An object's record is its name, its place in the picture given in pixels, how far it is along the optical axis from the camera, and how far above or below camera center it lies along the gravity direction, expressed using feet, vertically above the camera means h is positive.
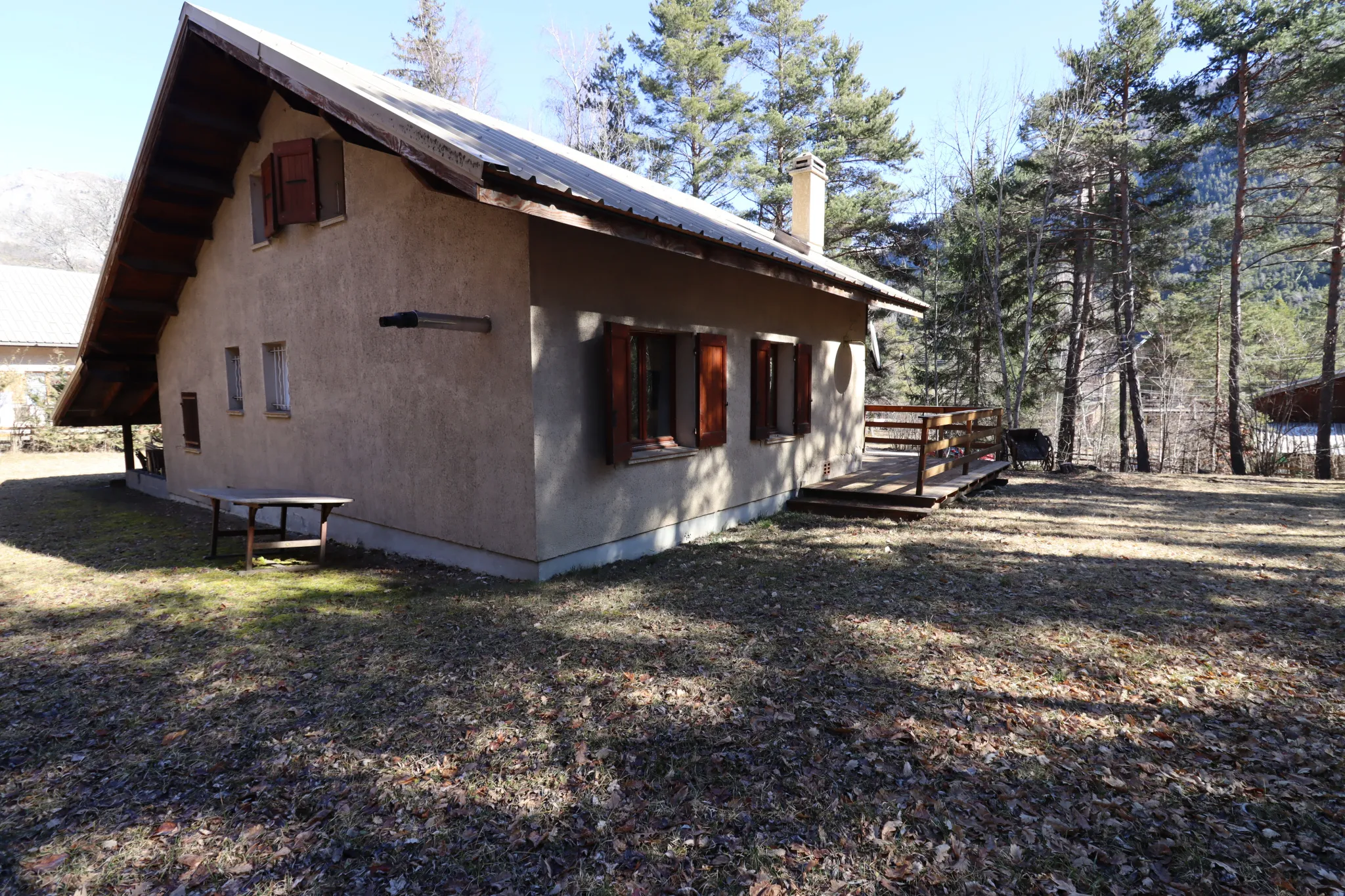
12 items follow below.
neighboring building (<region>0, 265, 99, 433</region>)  68.59 +8.57
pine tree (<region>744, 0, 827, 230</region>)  68.85 +34.05
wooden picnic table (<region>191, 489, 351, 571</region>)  21.86 -3.07
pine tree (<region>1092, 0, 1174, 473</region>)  53.26 +26.17
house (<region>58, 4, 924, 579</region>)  19.24 +3.39
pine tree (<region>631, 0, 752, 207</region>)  67.72 +32.40
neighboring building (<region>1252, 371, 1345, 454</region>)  50.72 -1.13
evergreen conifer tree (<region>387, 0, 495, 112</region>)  76.23 +41.21
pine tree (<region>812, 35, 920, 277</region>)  67.87 +26.53
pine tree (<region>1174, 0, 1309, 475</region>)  47.24 +25.19
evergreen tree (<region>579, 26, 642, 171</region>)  71.92 +33.60
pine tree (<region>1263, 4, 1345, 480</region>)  44.91 +19.73
